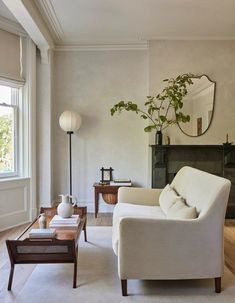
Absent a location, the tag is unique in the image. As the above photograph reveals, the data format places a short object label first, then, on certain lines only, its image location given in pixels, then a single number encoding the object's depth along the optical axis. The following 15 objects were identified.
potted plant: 3.61
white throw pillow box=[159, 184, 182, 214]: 2.33
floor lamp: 3.69
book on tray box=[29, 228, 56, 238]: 1.96
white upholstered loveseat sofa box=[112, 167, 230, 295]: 1.83
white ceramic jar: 2.36
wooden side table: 3.72
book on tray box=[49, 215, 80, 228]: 2.24
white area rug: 1.82
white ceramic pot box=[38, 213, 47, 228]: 2.12
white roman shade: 3.25
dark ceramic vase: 3.73
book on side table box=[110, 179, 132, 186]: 3.77
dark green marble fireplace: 3.74
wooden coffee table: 1.87
